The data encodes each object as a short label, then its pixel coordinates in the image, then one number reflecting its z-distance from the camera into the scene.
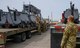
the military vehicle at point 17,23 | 4.99
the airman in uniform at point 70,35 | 2.26
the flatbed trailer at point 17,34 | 3.44
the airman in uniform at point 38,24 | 7.81
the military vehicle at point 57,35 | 2.80
